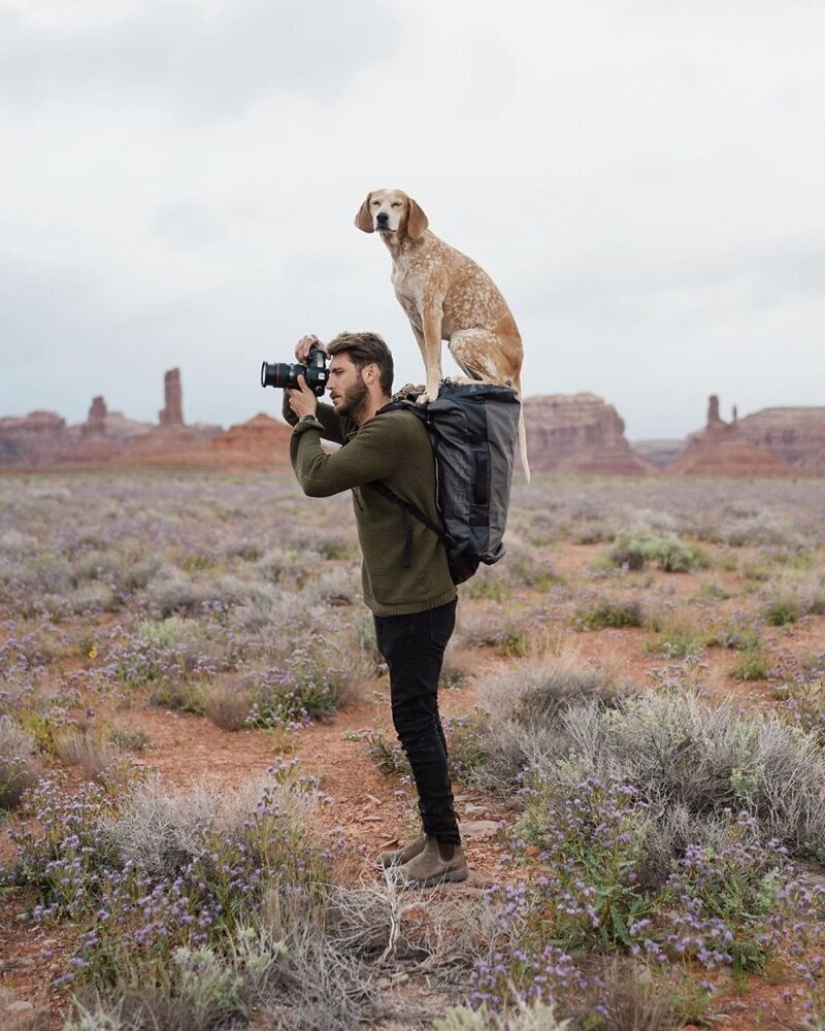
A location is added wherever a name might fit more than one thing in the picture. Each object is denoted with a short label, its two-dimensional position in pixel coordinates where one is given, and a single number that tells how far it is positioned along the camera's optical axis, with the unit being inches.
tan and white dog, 129.9
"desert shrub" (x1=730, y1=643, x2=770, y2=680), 255.3
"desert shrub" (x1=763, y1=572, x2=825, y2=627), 339.6
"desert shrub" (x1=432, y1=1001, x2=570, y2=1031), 84.4
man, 120.0
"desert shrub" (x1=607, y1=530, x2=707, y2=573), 479.2
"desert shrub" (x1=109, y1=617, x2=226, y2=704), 251.9
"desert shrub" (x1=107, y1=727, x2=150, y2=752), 202.5
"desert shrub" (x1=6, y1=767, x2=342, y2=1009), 108.9
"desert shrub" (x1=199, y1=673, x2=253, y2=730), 224.5
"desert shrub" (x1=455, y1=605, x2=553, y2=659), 297.3
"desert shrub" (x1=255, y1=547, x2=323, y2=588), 423.5
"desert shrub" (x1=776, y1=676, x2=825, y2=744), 184.9
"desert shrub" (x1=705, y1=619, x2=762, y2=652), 289.4
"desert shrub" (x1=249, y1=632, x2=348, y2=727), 226.7
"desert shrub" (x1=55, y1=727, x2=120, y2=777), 183.0
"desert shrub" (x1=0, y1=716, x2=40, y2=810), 170.7
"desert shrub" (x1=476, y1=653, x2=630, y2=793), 178.1
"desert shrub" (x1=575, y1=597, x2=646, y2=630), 335.9
